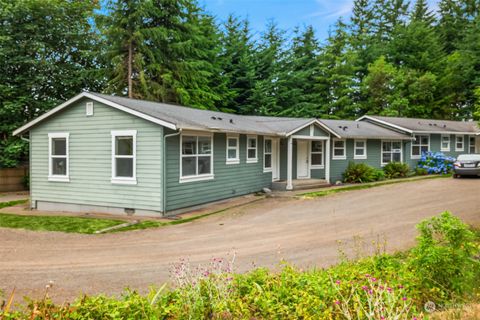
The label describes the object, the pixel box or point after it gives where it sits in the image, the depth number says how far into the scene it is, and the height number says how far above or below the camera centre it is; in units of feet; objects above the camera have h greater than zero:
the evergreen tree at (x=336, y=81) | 120.98 +25.86
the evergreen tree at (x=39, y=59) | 70.38 +21.12
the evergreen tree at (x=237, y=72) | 108.99 +26.00
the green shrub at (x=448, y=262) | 13.91 -3.96
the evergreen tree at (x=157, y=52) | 83.97 +25.82
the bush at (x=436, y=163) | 85.35 -1.00
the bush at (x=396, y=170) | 77.82 -2.39
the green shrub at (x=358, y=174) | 71.00 -2.97
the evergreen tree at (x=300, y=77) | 115.24 +26.27
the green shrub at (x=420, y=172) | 84.64 -3.05
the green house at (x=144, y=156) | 39.81 +0.37
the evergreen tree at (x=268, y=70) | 110.22 +27.88
